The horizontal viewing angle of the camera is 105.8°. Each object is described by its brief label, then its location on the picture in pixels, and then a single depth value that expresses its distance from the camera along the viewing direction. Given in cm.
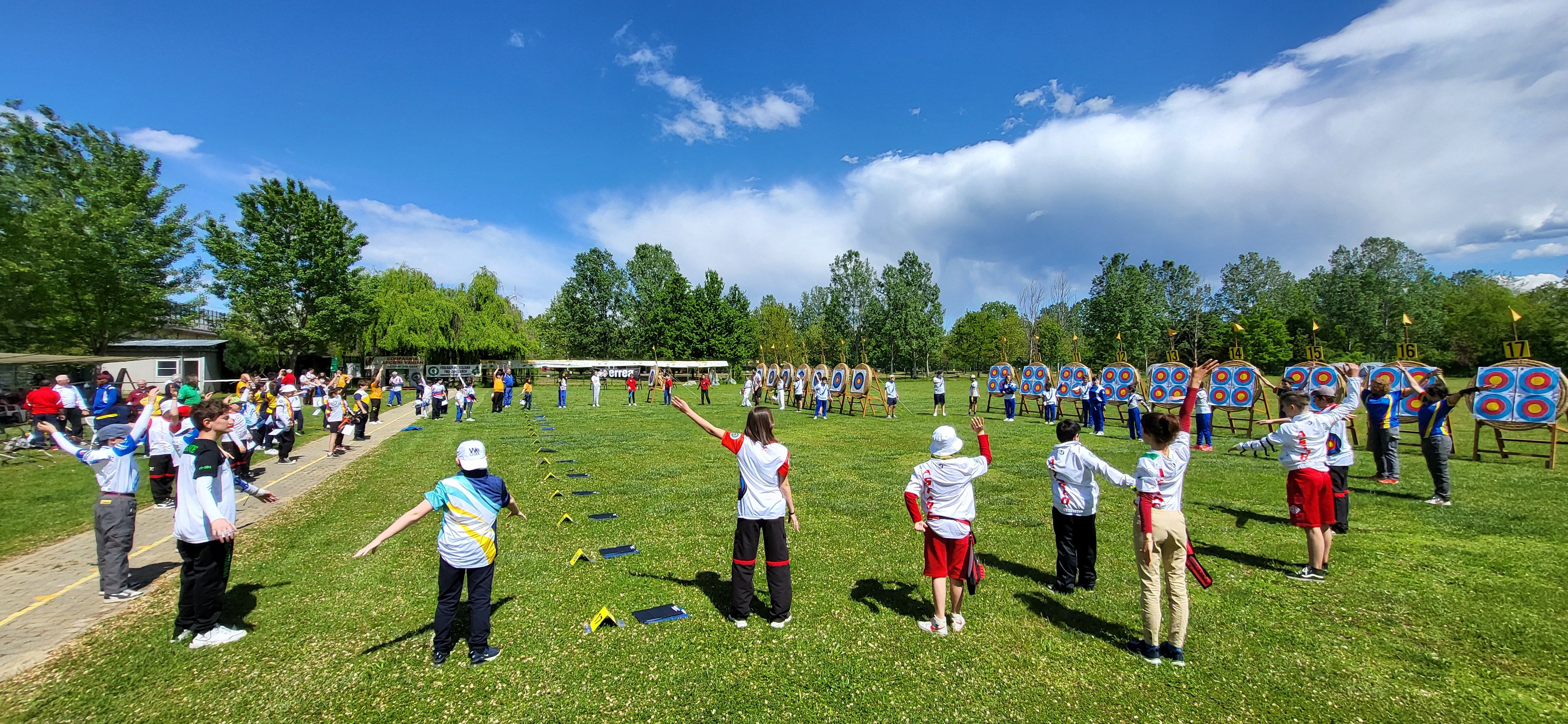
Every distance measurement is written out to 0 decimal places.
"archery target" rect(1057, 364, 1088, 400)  2361
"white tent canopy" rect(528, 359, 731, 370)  6462
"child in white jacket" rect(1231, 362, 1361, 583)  627
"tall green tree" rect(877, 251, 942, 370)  7188
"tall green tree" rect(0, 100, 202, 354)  2659
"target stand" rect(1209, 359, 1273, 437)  1893
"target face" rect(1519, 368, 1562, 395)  1279
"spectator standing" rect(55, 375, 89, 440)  1691
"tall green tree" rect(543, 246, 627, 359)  8088
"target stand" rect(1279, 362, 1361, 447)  1777
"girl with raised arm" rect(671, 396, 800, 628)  525
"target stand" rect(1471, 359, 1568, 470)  1272
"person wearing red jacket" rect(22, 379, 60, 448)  1462
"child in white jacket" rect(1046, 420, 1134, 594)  588
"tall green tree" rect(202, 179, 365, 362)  4162
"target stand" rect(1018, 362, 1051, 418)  2552
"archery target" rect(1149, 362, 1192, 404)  2148
